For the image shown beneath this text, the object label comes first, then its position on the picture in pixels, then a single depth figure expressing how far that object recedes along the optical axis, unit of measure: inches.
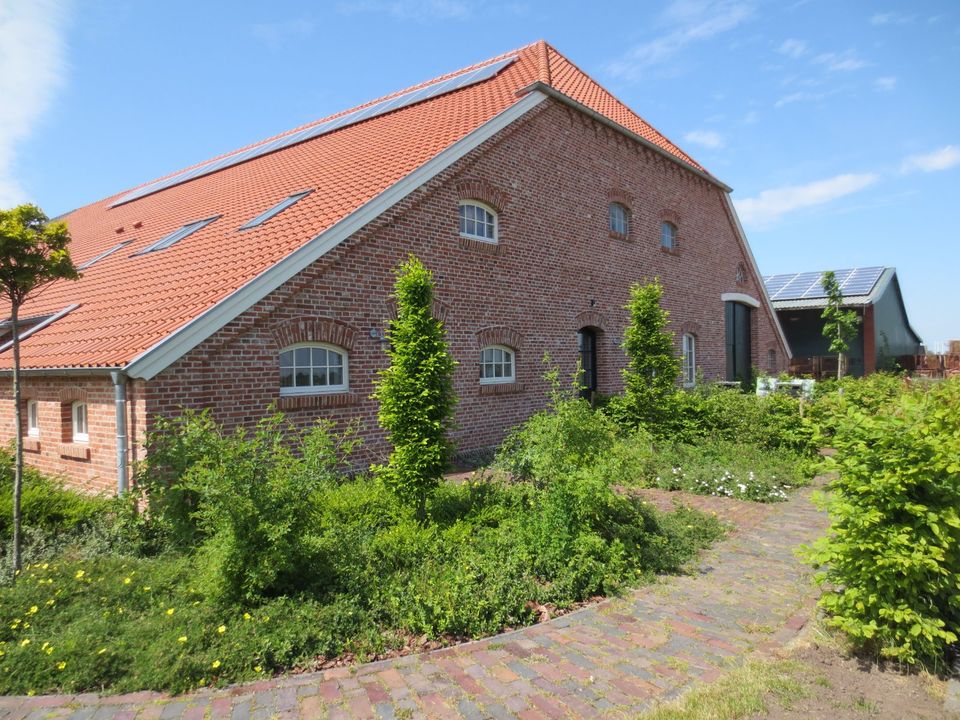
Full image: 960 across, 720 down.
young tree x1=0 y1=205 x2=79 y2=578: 227.9
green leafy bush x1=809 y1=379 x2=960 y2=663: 152.3
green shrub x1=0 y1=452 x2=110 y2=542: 254.7
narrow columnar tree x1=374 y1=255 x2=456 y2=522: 262.8
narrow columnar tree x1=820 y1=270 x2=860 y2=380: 943.0
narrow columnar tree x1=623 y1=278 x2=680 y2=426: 452.8
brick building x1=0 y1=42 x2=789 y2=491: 309.6
